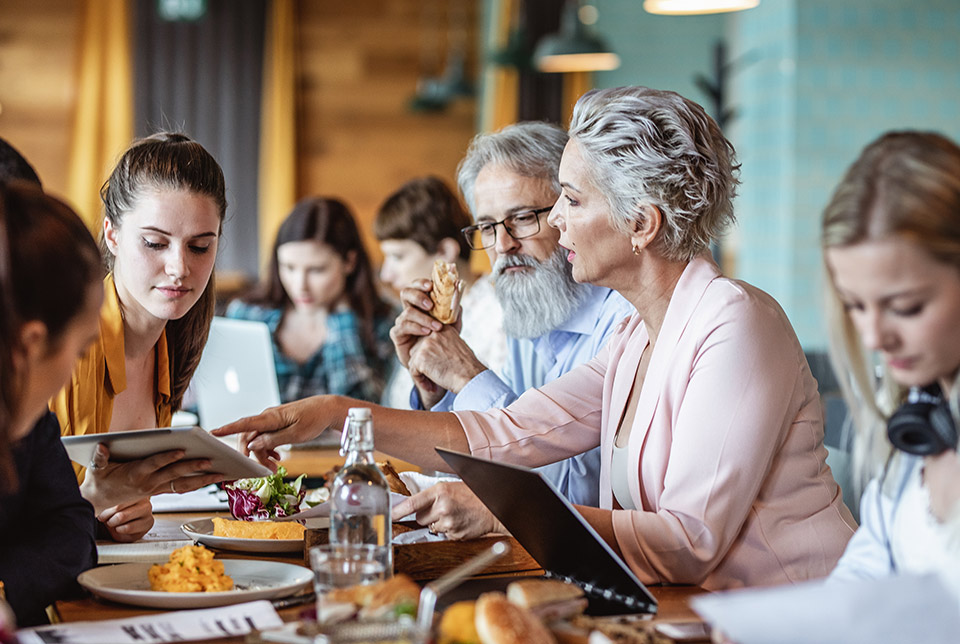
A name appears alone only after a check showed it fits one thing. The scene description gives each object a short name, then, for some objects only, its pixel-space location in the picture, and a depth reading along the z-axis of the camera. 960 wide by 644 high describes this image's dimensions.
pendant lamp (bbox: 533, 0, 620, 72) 5.45
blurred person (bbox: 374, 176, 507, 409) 3.90
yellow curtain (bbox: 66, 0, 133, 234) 7.59
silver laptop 2.75
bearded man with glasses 2.44
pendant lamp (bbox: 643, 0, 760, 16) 4.42
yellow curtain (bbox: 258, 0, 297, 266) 7.89
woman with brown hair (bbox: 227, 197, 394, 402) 4.12
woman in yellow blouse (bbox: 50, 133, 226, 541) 2.01
